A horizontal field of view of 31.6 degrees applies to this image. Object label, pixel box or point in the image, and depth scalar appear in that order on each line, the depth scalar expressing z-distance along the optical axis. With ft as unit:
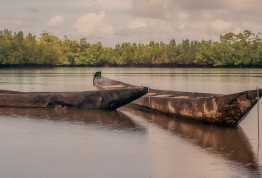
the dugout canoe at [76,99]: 51.99
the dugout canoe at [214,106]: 39.99
